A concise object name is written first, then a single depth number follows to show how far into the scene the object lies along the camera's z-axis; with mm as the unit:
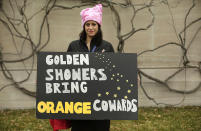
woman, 2633
